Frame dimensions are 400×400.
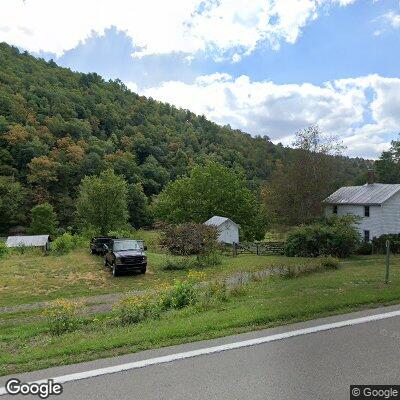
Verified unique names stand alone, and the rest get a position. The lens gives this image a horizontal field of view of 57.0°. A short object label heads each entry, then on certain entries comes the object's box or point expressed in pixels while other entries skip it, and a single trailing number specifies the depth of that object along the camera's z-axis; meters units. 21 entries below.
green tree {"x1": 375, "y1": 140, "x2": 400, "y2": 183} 66.44
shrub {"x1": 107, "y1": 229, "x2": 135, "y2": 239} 38.21
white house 35.34
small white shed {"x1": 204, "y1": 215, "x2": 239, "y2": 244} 40.12
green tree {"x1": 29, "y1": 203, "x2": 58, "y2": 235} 61.16
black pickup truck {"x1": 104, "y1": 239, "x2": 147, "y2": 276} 20.31
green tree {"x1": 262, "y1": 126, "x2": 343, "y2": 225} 40.31
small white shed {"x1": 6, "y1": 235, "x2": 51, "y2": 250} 41.84
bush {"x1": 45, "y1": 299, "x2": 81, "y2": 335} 7.80
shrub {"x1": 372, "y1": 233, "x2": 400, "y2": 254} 32.78
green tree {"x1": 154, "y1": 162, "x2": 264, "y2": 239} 47.47
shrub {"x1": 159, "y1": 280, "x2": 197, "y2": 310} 9.30
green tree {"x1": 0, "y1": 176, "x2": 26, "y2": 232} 71.38
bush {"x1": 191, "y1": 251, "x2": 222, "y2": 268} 24.16
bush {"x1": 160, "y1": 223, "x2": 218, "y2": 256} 28.06
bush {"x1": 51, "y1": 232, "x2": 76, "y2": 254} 32.19
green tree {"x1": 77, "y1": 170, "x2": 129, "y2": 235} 44.61
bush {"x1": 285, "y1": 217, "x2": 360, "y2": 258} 29.09
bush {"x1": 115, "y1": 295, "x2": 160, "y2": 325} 8.30
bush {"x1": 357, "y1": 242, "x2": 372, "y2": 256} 33.53
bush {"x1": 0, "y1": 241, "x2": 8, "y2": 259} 30.20
